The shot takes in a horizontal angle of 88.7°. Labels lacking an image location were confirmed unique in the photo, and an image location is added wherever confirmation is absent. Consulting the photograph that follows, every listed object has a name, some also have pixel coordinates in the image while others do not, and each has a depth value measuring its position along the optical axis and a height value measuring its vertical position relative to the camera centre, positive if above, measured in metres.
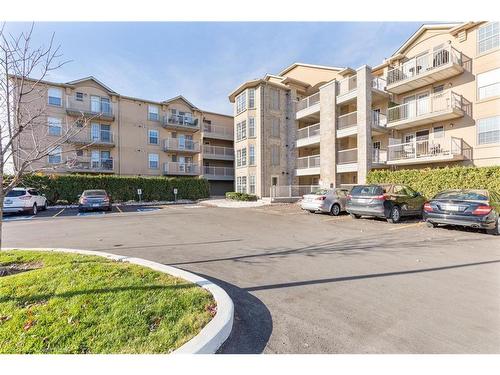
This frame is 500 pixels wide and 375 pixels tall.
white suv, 14.71 -0.87
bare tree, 4.45 +1.20
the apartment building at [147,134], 26.42 +6.37
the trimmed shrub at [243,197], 24.41 -1.07
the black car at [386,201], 10.75 -0.70
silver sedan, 13.75 -0.84
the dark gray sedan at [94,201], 16.20 -0.93
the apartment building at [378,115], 16.19 +5.56
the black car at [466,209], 8.12 -0.80
